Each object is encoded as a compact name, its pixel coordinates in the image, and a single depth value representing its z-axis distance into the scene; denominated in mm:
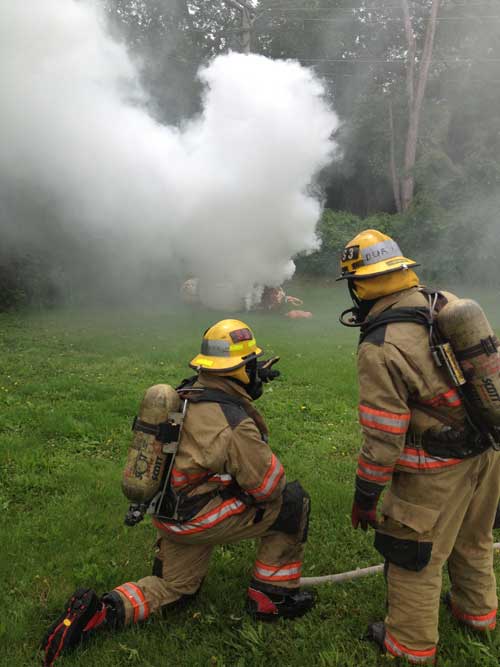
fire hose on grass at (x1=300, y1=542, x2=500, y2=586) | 3361
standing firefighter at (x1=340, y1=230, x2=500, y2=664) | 2564
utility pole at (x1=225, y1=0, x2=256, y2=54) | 20605
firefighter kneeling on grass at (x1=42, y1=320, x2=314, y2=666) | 2865
